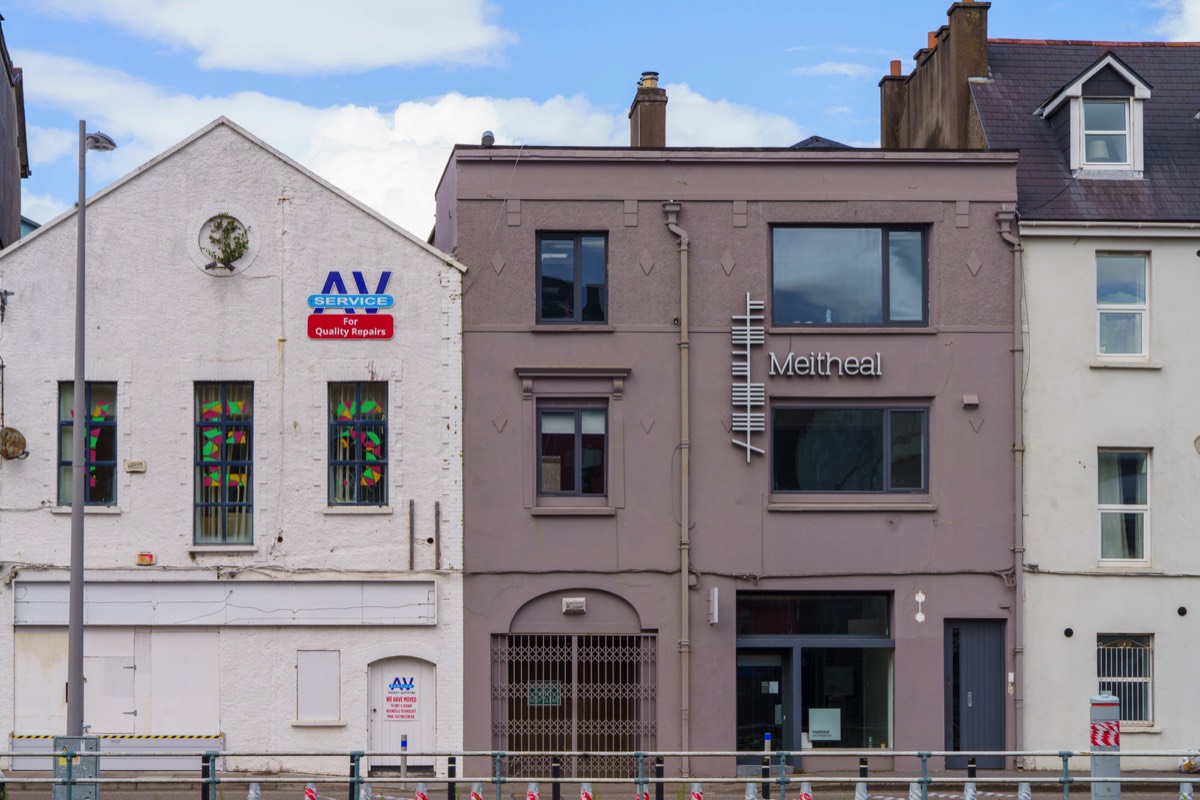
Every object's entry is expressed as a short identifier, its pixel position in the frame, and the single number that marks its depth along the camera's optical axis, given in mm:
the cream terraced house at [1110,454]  24062
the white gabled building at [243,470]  23344
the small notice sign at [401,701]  23469
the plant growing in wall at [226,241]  23625
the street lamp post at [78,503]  19016
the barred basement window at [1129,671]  24234
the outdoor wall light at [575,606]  23547
